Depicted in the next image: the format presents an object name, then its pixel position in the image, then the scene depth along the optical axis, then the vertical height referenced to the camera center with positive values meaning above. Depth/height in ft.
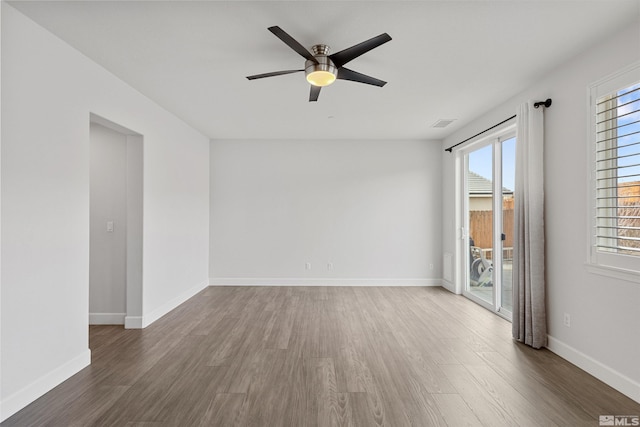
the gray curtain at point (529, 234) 10.27 -0.66
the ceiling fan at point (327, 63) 7.36 +3.91
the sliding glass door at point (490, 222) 13.55 -0.33
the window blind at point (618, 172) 7.73 +1.11
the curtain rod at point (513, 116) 10.22 +3.71
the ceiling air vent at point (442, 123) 15.61 +4.65
